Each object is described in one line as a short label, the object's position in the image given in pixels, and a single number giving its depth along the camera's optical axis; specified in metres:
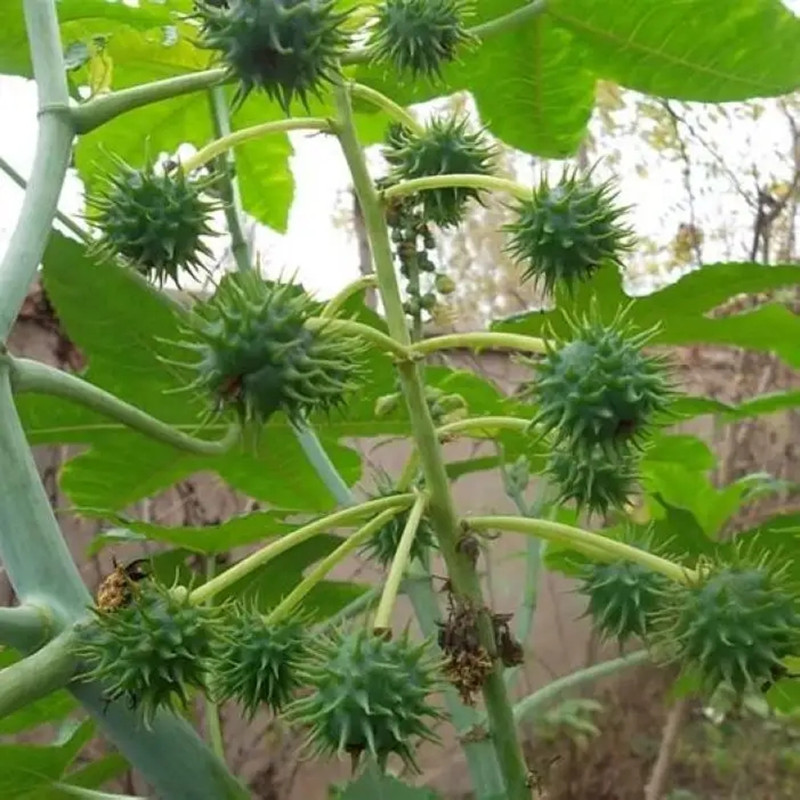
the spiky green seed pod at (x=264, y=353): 0.16
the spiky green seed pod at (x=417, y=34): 0.20
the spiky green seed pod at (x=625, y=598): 0.20
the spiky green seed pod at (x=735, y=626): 0.17
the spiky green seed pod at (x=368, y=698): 0.16
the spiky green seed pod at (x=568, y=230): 0.19
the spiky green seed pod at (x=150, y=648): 0.16
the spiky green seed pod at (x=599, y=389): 0.16
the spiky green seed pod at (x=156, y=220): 0.19
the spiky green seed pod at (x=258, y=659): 0.18
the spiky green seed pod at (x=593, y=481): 0.20
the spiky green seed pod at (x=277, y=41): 0.17
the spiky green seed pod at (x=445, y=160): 0.21
